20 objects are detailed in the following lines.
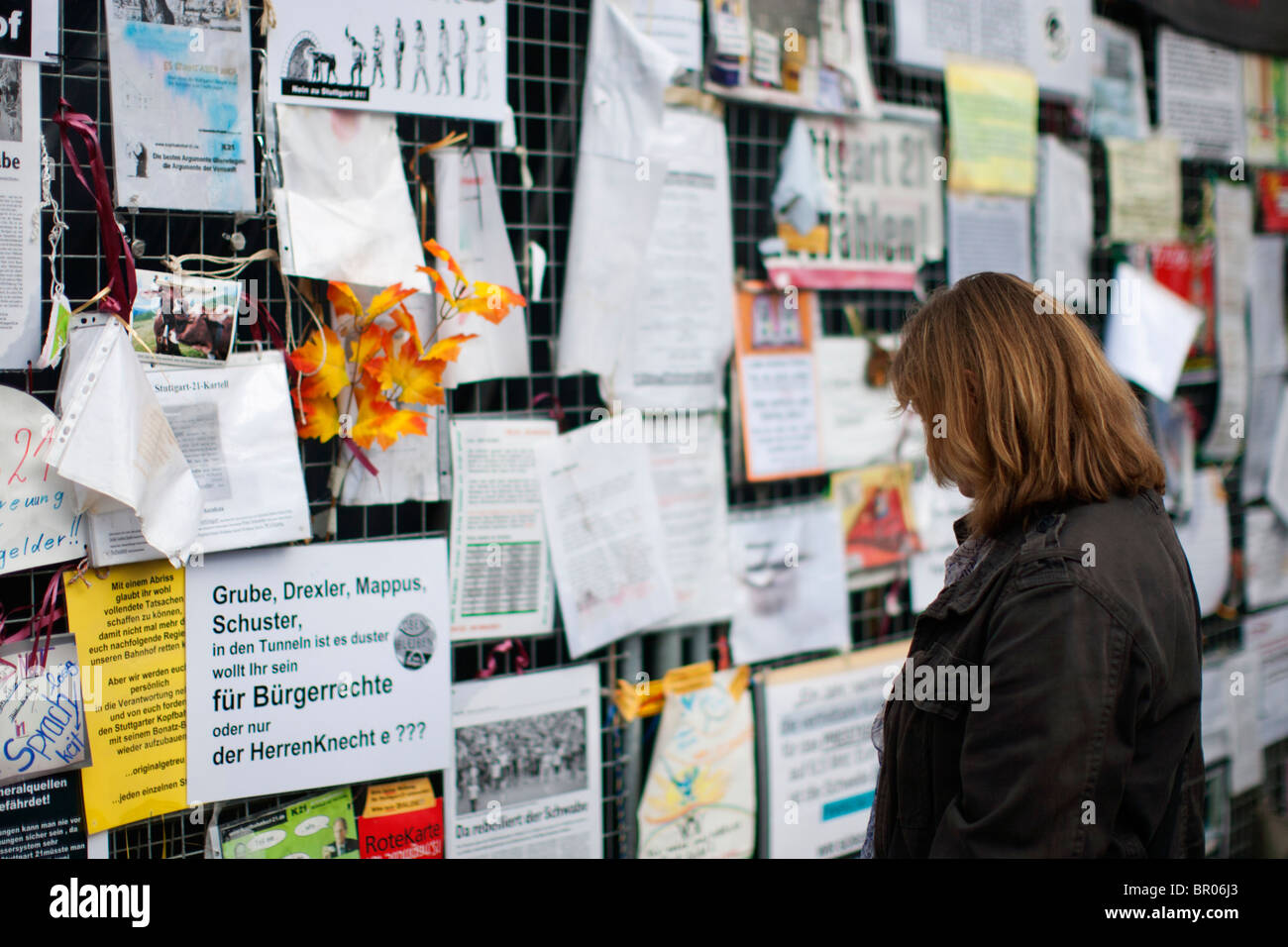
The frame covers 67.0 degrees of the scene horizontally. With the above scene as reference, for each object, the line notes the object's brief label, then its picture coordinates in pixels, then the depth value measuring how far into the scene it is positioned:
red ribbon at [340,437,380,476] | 1.54
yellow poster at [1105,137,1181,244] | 2.62
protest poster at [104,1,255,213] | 1.37
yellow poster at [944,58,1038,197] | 2.28
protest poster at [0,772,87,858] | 1.31
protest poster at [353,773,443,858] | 1.59
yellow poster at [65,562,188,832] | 1.35
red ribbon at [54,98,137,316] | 1.31
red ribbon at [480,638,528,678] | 1.72
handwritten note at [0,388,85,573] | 1.27
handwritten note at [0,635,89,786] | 1.30
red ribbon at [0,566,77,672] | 1.32
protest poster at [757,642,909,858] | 2.03
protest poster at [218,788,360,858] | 1.48
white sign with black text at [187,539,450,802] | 1.45
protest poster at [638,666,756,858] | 1.89
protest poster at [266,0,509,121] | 1.48
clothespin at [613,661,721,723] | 1.86
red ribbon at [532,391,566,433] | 1.76
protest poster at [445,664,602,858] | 1.68
